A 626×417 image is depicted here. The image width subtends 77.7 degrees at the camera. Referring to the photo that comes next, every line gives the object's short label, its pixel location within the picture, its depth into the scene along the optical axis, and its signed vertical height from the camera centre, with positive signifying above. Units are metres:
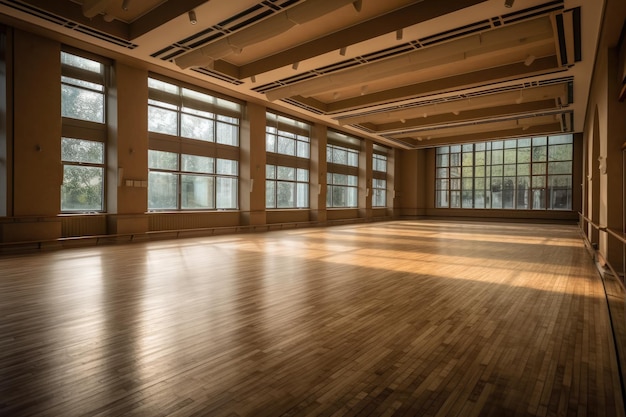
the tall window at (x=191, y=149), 13.05 +2.01
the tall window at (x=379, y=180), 26.52 +1.73
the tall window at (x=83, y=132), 10.77 +2.04
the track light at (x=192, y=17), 8.43 +4.10
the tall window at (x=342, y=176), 21.97 +1.68
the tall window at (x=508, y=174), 24.00 +2.09
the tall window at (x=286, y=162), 17.72 +2.04
